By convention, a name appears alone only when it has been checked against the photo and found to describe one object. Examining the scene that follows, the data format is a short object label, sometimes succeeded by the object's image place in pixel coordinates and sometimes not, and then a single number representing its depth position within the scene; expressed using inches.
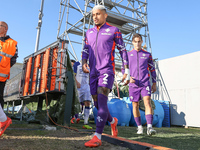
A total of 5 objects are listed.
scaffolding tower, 466.9
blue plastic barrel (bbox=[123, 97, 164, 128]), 278.9
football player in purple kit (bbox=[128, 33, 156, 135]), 169.3
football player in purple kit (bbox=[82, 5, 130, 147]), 108.1
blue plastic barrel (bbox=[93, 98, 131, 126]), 251.6
